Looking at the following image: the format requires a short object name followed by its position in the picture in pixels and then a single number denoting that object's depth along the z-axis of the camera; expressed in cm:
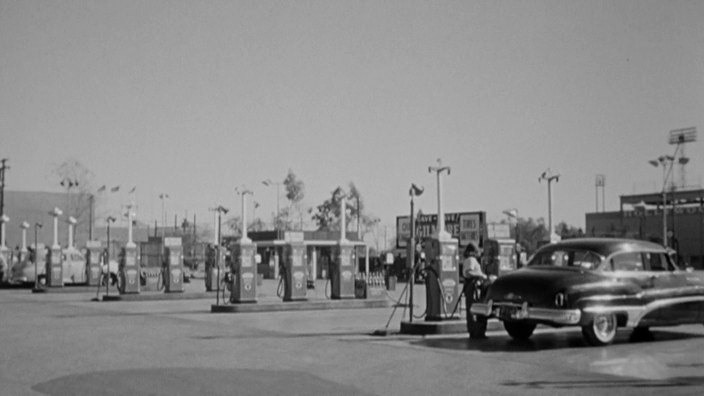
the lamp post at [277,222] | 6878
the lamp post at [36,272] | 4106
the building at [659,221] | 8538
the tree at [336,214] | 8806
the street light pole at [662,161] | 5813
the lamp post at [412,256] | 1783
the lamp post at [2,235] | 5206
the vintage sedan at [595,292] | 1442
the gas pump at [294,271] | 2830
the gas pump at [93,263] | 4253
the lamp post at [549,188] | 2434
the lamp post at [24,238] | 4981
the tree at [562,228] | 11994
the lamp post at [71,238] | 4747
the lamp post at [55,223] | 4217
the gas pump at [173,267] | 3484
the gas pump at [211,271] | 3736
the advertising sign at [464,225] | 6294
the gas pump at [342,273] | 2978
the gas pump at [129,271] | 3503
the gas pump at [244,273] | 2759
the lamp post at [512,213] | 3134
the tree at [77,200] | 7662
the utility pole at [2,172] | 6520
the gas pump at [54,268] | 4209
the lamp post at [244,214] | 2838
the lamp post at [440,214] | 1903
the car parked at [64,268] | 4572
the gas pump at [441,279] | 1852
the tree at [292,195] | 8331
